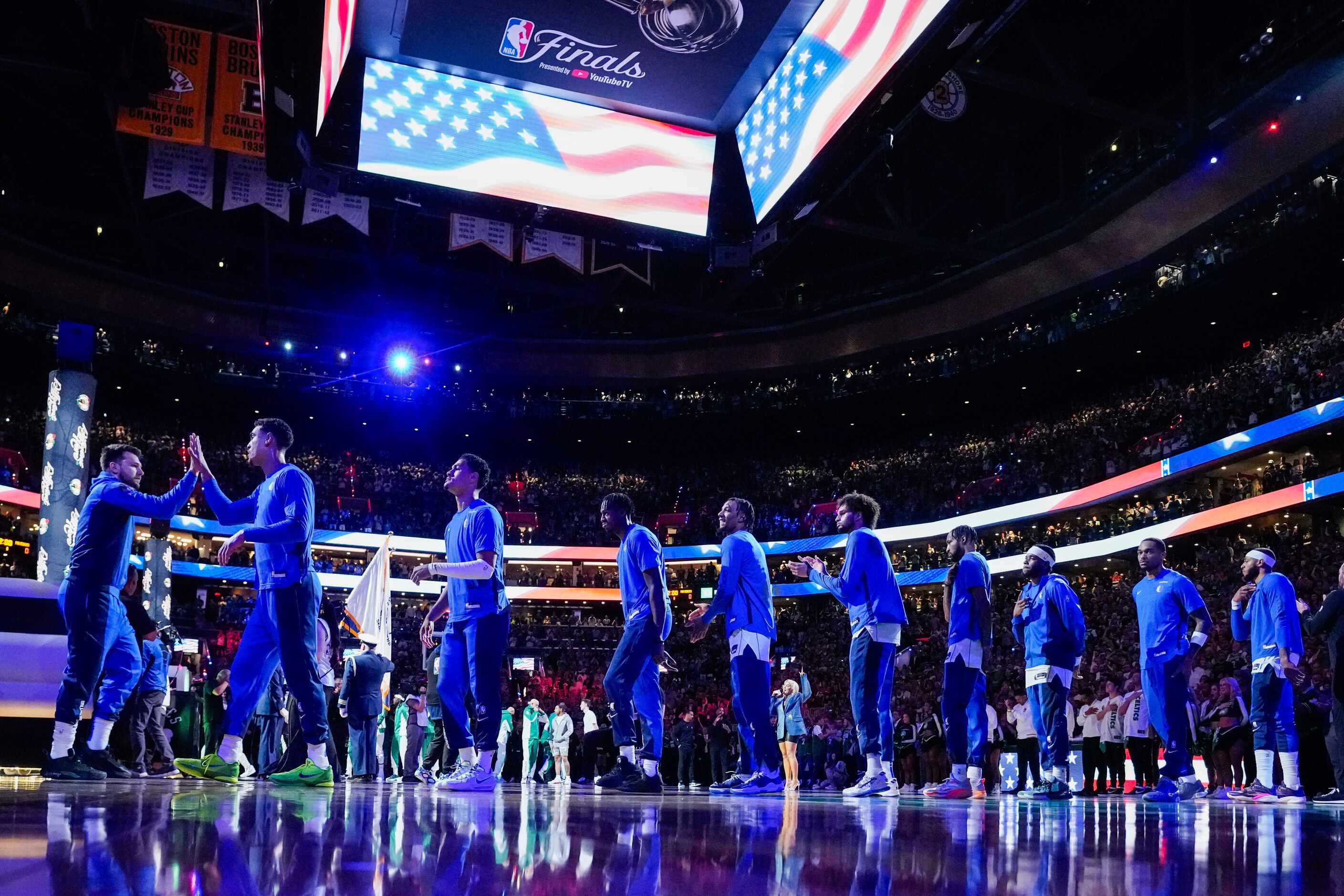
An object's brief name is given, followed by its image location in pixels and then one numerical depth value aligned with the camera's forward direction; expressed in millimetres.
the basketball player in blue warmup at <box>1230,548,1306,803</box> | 7750
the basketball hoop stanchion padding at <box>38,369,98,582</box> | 13523
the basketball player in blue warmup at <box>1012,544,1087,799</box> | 7535
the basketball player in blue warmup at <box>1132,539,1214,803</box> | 7609
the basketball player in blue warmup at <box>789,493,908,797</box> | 6777
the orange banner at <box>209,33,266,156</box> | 15086
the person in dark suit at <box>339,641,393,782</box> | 10656
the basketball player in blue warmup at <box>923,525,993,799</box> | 7297
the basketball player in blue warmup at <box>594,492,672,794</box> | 6492
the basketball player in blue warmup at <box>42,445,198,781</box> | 5680
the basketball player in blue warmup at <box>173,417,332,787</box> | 5438
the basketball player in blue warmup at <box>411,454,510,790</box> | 5863
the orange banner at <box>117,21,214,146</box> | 15156
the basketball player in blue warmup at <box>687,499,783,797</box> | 6840
